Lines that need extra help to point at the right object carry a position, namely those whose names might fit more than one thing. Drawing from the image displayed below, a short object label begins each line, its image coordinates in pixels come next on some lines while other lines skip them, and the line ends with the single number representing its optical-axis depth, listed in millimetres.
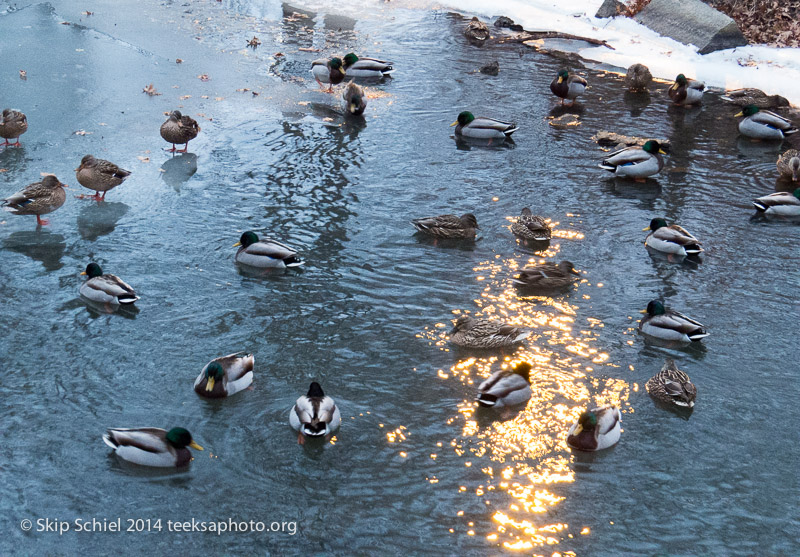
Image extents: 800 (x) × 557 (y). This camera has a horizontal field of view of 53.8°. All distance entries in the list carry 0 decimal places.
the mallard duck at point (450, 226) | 9359
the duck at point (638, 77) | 14734
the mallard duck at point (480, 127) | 12469
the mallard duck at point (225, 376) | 6590
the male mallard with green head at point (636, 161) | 11344
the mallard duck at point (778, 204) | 10516
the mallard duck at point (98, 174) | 9922
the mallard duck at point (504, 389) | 6645
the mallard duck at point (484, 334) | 7465
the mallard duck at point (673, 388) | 6742
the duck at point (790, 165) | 11539
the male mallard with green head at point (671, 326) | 7664
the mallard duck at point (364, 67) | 14812
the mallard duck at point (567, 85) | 13773
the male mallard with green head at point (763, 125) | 12969
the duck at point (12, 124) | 11023
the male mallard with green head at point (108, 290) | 7812
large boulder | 16859
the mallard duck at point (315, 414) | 6121
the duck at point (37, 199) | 9258
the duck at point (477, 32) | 17328
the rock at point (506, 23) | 18478
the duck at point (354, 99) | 12906
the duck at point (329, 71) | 14250
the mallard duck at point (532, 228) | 9422
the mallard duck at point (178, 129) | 11211
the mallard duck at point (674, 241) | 9266
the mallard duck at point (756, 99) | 14344
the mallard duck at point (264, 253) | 8602
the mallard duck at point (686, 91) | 14237
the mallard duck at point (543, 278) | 8492
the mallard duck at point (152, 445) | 5945
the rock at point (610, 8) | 18953
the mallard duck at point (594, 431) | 6191
